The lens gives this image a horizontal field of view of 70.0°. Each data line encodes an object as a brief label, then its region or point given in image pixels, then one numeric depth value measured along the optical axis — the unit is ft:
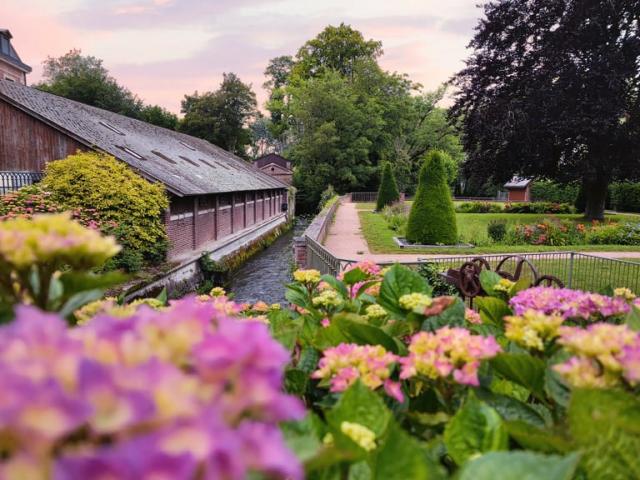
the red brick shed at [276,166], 205.05
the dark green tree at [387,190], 109.70
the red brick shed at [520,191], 161.58
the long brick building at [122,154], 50.14
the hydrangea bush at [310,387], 1.35
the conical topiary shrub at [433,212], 53.52
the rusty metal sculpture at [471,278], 12.38
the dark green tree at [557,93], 70.13
